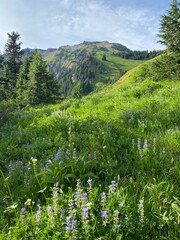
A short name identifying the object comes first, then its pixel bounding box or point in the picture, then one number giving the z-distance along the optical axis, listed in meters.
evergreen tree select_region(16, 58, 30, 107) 40.73
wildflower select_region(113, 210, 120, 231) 2.69
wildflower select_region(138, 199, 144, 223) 2.86
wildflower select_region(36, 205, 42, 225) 2.93
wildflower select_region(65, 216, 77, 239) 2.58
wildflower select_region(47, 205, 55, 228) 2.88
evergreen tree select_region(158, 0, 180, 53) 27.65
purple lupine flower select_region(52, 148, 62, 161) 5.03
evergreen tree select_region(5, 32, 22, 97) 54.78
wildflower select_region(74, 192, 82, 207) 3.09
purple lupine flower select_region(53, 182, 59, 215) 3.01
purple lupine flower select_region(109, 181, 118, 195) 3.27
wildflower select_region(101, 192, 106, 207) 2.95
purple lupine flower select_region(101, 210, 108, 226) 2.71
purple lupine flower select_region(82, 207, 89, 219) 2.66
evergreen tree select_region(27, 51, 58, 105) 36.34
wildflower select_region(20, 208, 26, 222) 3.12
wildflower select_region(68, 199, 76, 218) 2.79
